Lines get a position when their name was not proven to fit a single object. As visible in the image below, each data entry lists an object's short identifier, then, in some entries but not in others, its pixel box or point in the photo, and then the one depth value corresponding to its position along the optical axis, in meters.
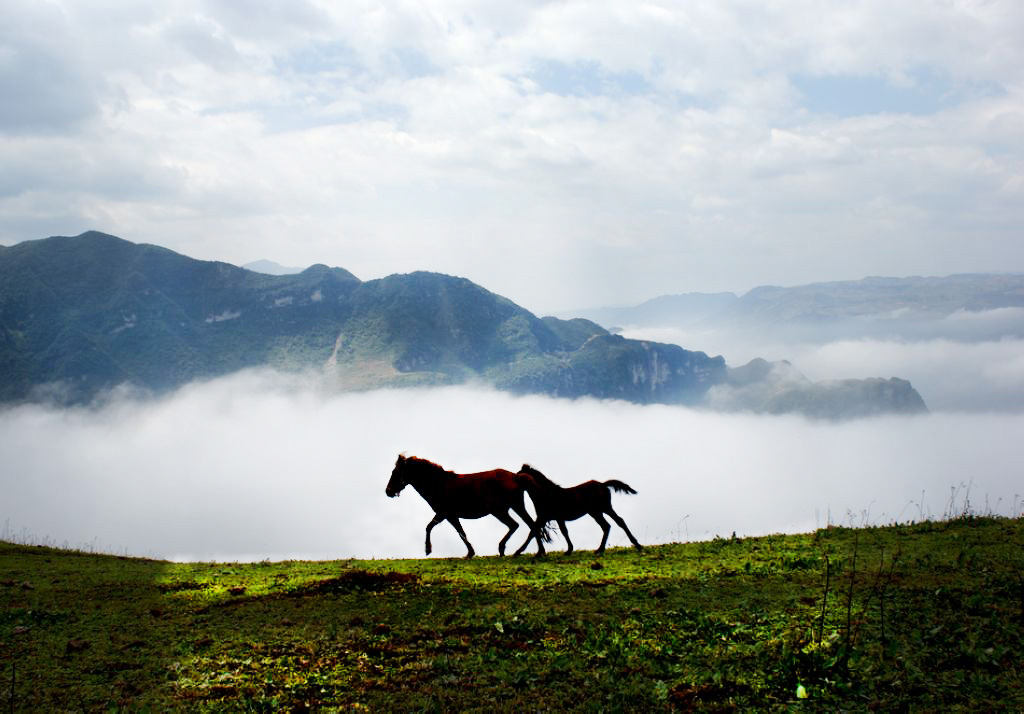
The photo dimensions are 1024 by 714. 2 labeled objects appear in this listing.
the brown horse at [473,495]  21.66
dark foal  21.03
